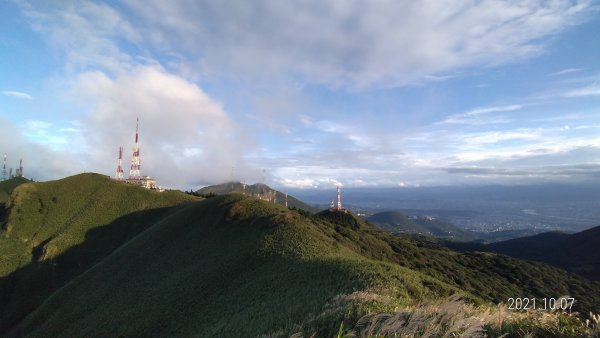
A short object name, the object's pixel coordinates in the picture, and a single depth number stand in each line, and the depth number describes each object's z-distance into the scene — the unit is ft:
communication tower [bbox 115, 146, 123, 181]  426.71
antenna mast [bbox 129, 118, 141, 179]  438.65
